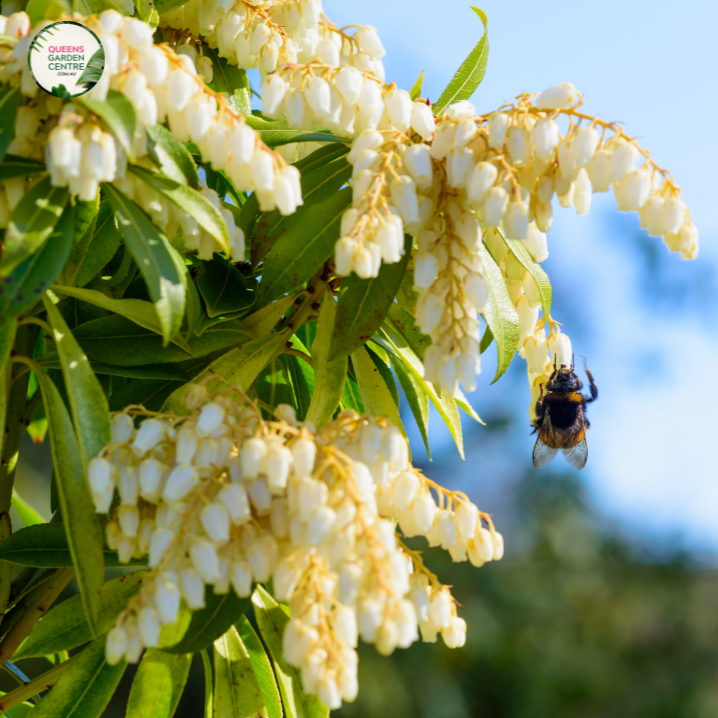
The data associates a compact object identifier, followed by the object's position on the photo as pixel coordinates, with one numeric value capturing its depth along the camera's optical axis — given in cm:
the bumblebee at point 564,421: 54
